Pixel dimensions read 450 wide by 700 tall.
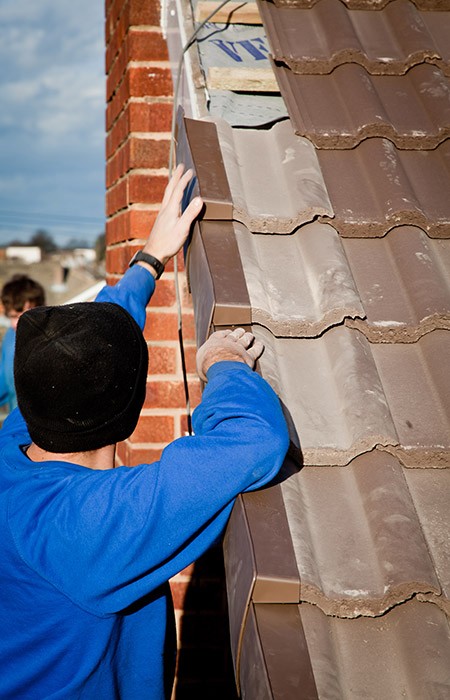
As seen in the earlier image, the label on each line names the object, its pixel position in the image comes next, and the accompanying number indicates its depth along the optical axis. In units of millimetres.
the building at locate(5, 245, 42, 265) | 64125
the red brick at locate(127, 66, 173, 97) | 2699
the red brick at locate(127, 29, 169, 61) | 2697
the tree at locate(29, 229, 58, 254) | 71312
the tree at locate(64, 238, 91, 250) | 75438
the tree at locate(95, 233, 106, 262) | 60806
